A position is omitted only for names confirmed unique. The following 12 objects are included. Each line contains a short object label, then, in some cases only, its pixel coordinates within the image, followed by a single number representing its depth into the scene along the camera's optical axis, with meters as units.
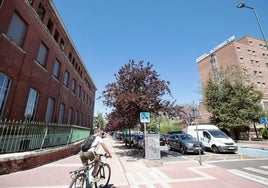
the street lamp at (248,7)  11.52
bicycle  4.60
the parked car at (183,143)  13.06
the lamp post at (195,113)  10.04
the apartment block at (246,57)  38.25
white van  13.38
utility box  9.24
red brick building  9.27
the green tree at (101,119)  72.29
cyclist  5.05
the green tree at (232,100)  23.34
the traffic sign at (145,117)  10.26
